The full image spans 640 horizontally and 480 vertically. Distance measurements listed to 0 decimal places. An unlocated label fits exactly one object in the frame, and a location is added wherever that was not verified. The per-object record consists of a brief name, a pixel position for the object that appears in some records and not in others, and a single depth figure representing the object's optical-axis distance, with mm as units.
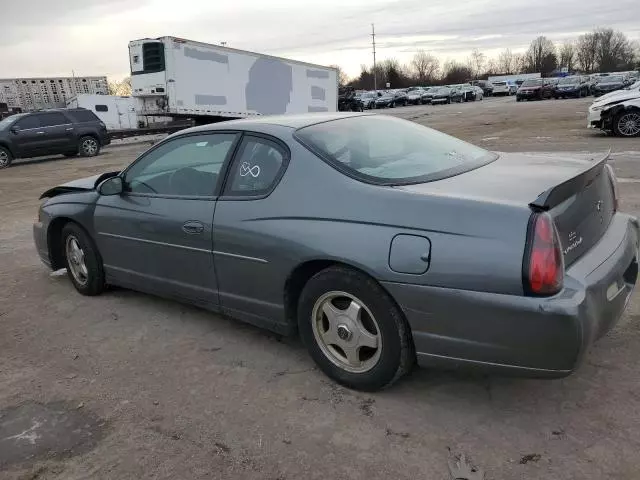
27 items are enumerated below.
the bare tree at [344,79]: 112581
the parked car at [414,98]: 57031
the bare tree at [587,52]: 116869
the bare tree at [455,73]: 112875
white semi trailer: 20562
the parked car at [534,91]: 44781
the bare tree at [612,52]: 109312
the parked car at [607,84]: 43531
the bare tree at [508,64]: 130125
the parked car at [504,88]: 65125
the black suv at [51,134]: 17938
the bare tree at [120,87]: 65500
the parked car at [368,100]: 53409
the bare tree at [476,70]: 126625
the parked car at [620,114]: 13875
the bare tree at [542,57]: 117969
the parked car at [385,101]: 54219
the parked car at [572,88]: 44562
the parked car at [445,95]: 54000
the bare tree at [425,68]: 120225
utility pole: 96188
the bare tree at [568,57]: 120625
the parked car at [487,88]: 67194
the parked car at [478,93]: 57250
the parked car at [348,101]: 44444
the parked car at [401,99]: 56250
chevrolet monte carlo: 2486
